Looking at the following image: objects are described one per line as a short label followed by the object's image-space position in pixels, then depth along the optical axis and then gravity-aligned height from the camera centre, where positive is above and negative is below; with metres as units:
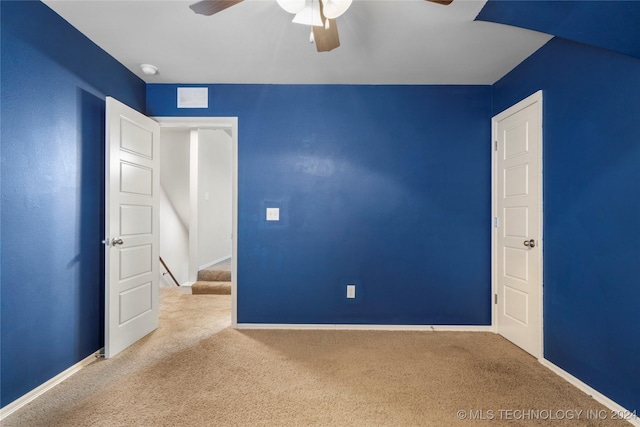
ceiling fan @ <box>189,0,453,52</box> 1.50 +1.06
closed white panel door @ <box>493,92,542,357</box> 2.39 -0.06
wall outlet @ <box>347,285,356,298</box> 3.05 -0.77
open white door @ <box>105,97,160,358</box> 2.36 -0.10
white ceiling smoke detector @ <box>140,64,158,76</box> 2.69 +1.32
